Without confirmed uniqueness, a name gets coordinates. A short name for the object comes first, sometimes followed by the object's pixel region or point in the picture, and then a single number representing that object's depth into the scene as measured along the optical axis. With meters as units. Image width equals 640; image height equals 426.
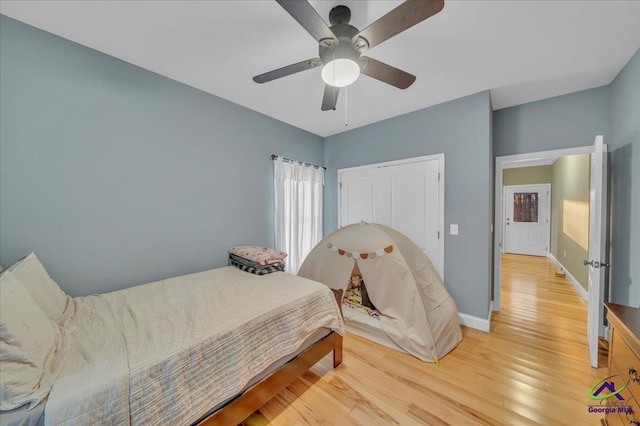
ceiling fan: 1.03
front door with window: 5.93
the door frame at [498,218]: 2.78
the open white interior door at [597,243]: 1.88
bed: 0.88
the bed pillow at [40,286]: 1.27
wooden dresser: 1.01
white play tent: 2.10
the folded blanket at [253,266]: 2.27
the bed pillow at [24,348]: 0.80
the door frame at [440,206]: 2.72
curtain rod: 3.05
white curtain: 3.11
